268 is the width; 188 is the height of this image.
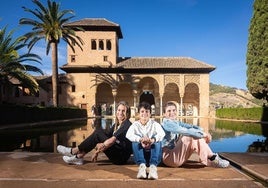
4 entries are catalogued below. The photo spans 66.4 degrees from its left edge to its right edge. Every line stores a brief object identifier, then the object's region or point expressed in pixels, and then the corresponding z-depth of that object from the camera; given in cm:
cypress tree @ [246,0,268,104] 1533
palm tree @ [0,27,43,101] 1439
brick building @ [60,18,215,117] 2585
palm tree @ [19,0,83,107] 1702
